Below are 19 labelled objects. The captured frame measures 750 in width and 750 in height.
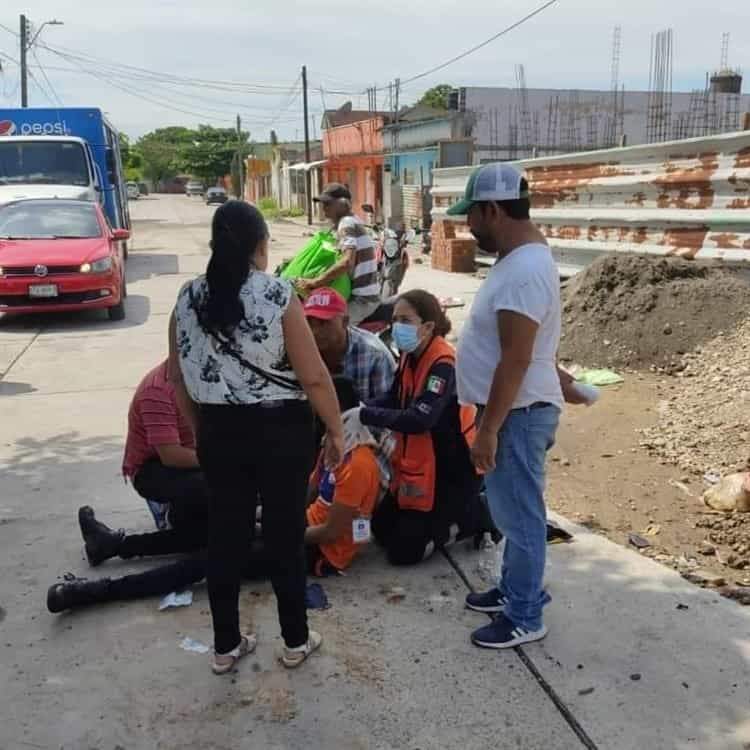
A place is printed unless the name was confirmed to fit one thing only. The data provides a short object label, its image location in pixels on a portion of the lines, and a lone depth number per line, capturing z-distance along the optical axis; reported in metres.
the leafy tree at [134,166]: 79.38
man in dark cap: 6.12
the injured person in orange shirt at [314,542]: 3.47
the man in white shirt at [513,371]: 2.64
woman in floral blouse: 2.57
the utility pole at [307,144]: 41.47
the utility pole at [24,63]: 34.09
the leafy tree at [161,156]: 100.25
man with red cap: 3.80
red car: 10.14
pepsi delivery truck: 13.82
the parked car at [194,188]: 82.19
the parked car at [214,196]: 59.52
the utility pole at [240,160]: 66.06
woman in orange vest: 3.54
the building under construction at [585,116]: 29.03
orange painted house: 33.16
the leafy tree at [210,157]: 84.75
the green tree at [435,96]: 58.49
